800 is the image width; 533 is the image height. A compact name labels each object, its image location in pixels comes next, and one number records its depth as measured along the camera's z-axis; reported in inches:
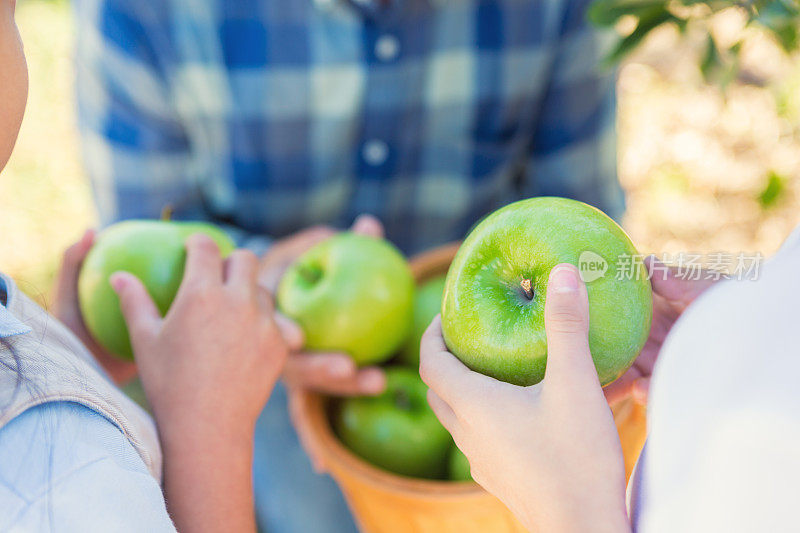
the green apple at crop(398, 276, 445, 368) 30.9
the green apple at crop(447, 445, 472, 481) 26.8
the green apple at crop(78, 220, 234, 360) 26.7
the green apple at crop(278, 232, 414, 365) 27.7
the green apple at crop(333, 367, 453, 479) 28.7
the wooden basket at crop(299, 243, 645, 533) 24.3
